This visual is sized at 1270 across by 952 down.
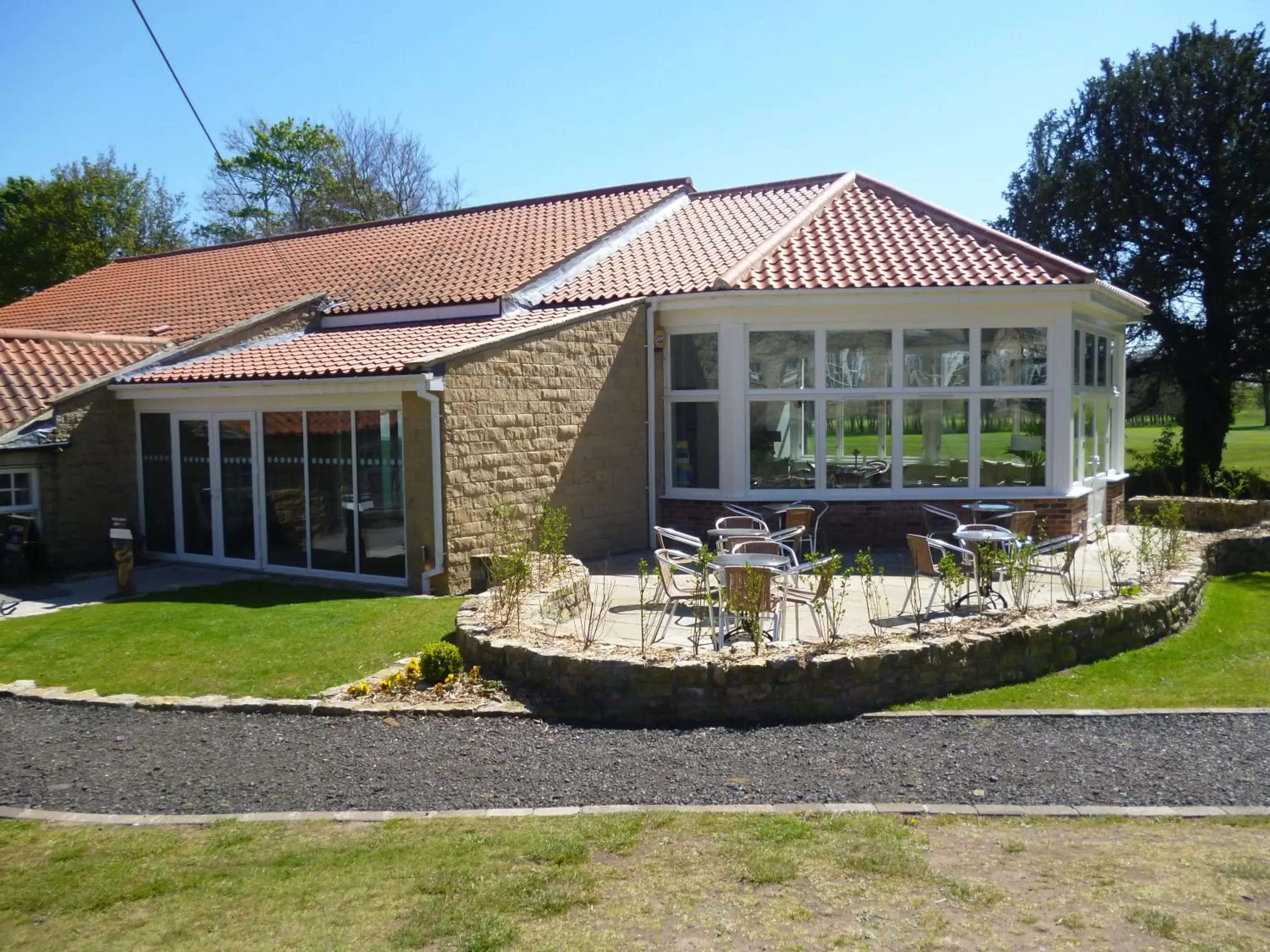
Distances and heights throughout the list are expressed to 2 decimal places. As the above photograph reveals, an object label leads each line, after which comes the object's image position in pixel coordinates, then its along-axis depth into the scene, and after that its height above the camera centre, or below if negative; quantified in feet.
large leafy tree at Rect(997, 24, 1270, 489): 90.17 +19.68
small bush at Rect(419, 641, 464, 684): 27.86 -6.23
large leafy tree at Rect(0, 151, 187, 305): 122.72 +25.15
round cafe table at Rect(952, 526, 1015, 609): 32.72 -3.89
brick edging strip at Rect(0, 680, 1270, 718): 25.46 -6.98
